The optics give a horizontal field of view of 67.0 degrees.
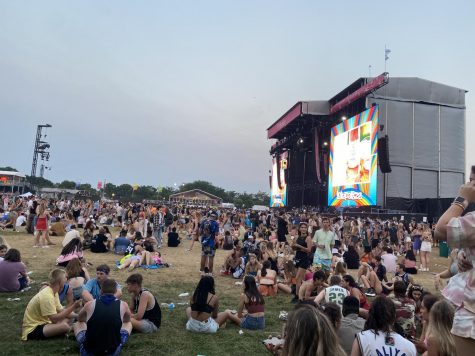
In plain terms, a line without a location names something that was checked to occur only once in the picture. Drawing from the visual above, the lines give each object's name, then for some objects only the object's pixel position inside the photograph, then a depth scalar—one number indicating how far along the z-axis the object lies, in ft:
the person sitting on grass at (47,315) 16.28
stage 83.56
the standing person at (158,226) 51.70
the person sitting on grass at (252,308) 19.56
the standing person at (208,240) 33.55
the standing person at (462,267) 5.93
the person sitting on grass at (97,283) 19.26
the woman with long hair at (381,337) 10.21
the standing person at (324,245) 27.63
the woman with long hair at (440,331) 9.95
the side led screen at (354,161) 78.23
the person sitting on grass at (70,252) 26.63
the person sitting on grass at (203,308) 18.40
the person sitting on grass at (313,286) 21.57
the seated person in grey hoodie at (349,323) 13.55
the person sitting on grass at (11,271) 23.15
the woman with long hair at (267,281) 27.78
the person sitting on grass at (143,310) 17.74
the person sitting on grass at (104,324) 13.85
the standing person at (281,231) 49.54
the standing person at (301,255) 26.81
